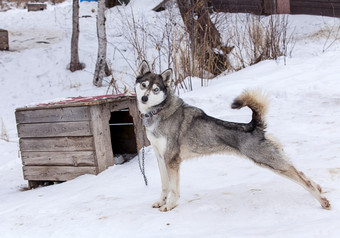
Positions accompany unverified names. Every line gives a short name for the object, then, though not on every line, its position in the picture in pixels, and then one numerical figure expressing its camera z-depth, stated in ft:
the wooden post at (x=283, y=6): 43.29
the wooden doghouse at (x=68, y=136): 14.52
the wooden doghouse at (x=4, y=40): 40.47
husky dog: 9.21
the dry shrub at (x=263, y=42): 23.95
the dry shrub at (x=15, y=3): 60.52
